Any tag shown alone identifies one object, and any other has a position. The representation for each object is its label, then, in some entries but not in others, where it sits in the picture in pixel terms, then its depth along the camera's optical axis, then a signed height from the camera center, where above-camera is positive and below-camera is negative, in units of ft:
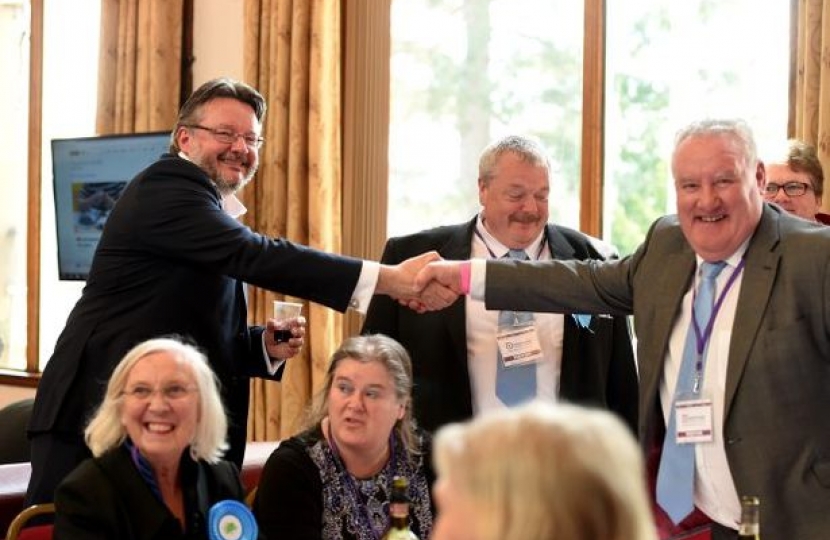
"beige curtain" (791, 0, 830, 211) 14.02 +1.84
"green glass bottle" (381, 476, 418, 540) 7.70 -1.78
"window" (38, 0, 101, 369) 25.52 +2.75
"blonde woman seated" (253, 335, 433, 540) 10.00 -1.95
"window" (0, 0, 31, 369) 27.07 +1.20
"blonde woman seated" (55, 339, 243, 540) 8.69 -1.73
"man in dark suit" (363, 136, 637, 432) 11.91 -1.03
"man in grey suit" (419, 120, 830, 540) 8.53 -0.80
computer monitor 21.36 +0.77
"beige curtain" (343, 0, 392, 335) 19.84 +1.85
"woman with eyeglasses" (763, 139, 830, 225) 12.52 +0.53
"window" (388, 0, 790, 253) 16.74 +2.17
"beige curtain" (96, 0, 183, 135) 22.17 +3.02
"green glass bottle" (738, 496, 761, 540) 6.92 -1.65
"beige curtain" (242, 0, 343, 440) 19.45 +1.30
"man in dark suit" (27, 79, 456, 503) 10.89 -0.43
